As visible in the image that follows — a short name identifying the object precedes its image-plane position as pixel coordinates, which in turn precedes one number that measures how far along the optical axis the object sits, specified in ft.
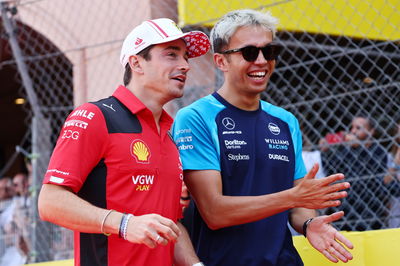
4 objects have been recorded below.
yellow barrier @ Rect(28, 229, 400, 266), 24.08
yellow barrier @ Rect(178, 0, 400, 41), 44.98
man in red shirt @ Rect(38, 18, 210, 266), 17.62
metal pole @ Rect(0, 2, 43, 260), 46.70
